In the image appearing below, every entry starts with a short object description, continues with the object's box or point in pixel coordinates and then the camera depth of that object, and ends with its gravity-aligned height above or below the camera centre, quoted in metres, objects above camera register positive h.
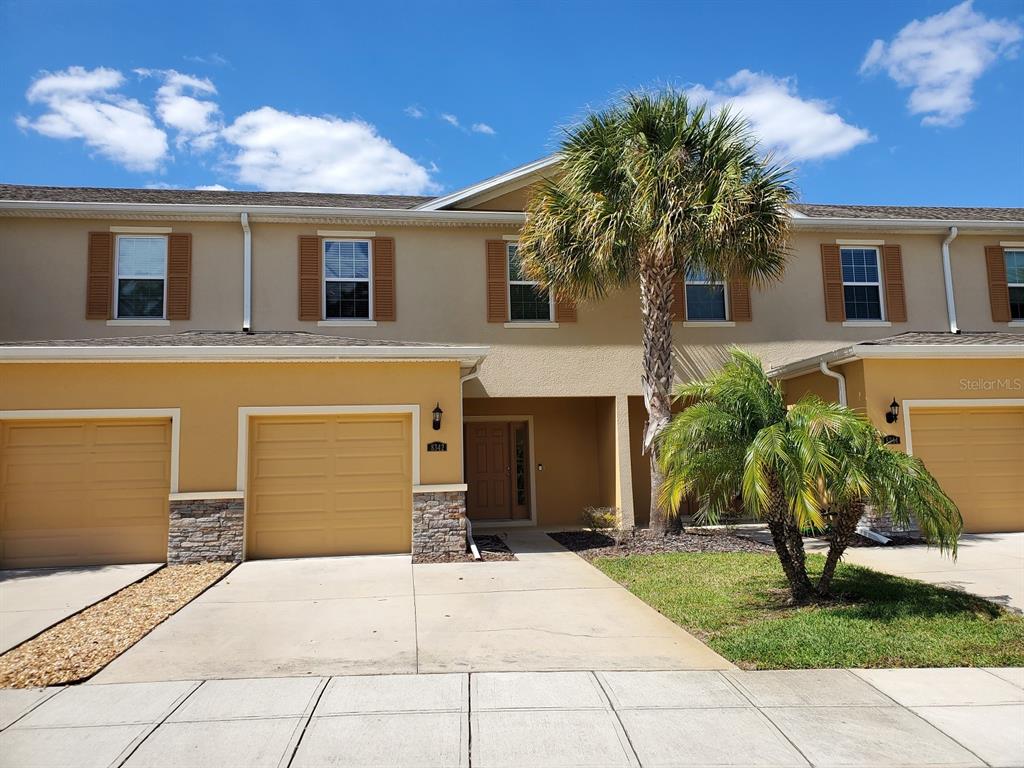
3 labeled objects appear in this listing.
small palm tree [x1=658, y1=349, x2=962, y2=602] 6.87 -0.27
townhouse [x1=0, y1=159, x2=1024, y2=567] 10.63 +1.41
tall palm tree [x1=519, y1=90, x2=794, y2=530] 11.28 +3.74
